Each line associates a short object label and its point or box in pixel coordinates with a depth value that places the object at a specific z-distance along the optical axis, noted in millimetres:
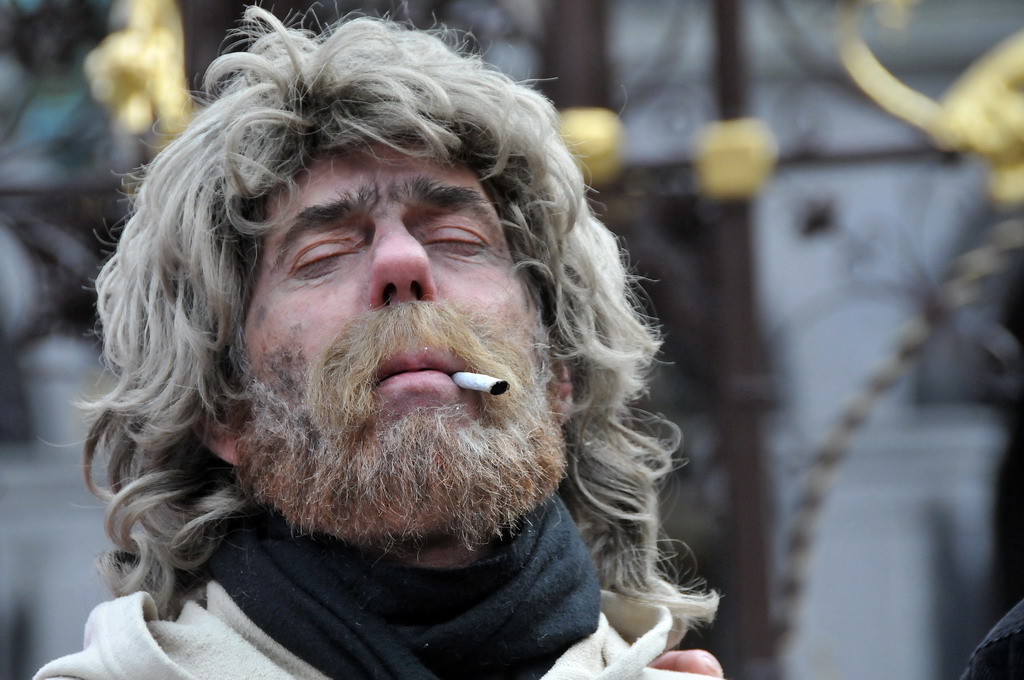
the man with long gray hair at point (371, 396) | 4000
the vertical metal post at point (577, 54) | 8930
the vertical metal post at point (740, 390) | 8891
